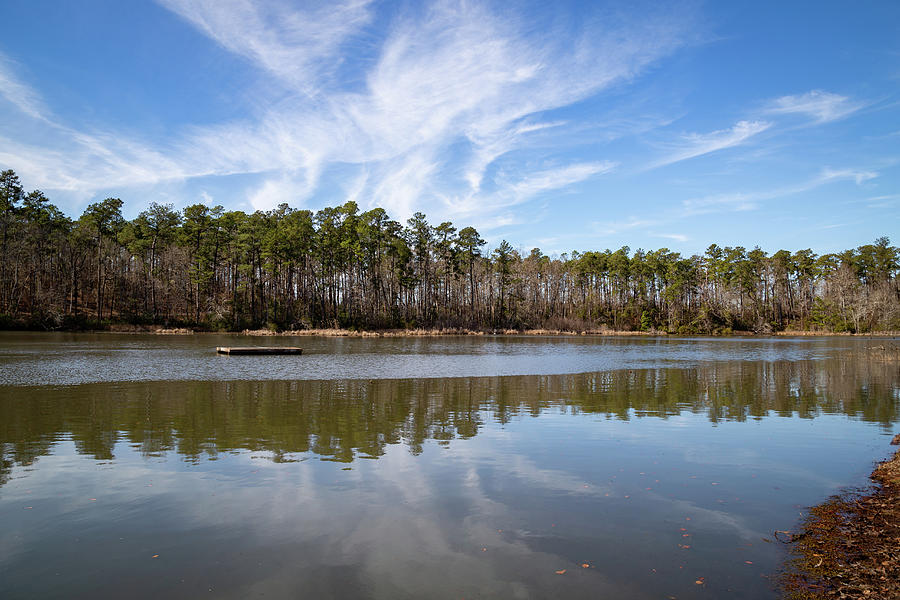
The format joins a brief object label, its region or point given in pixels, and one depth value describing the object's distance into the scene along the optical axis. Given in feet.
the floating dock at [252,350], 109.19
